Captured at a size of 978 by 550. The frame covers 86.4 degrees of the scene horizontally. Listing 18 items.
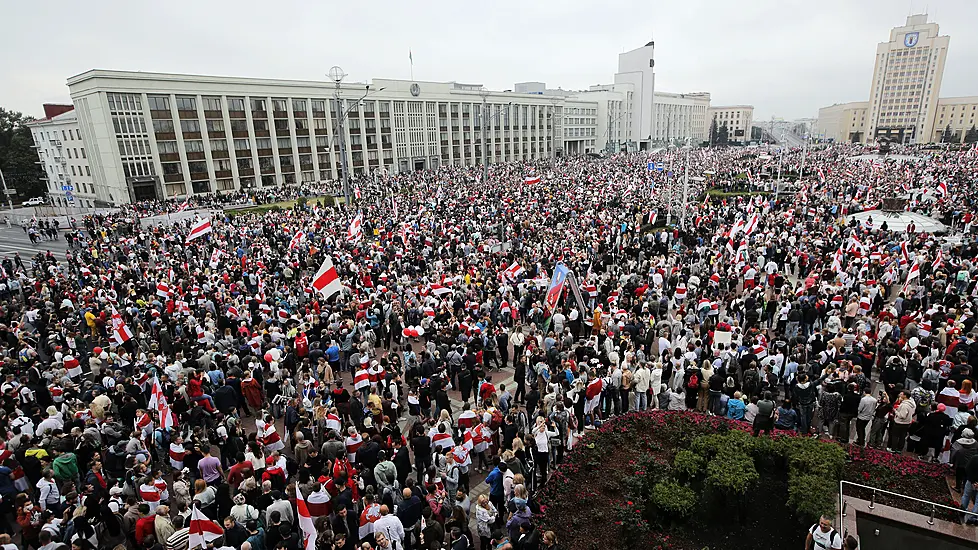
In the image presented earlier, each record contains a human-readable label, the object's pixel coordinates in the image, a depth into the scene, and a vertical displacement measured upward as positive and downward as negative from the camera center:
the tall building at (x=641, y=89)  125.00 +11.07
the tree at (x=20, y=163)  60.41 -0.70
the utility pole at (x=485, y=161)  40.35 -1.56
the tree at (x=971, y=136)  119.69 -2.22
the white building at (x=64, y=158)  53.69 -0.35
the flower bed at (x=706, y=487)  7.71 -5.48
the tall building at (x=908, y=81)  132.12 +11.93
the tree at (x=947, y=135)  130.12 -2.04
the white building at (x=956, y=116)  135.00 +2.69
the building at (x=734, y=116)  192.38 +6.49
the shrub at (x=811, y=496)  7.67 -5.35
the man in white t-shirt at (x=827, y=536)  6.48 -4.91
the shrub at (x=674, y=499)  7.88 -5.39
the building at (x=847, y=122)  150.62 +2.47
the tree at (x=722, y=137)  145.38 -0.76
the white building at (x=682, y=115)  135.62 +5.57
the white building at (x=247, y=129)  47.84 +2.04
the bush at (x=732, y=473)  8.08 -5.24
